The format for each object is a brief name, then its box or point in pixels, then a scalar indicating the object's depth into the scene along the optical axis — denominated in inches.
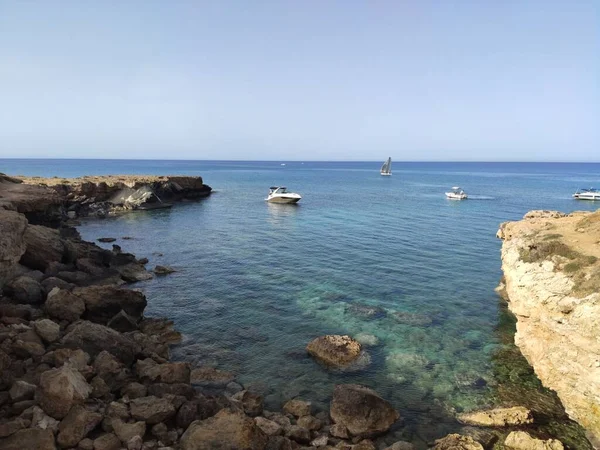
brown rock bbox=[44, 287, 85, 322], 762.2
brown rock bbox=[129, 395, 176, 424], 505.0
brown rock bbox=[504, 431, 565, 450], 528.7
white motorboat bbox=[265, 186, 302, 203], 3149.6
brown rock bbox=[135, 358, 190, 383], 619.5
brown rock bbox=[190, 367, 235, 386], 681.0
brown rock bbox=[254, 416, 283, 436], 535.8
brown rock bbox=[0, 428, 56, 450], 416.5
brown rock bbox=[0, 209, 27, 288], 818.8
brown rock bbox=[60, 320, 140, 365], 643.5
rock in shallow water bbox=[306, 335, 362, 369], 754.2
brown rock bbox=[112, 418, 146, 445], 463.3
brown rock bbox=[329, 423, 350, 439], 557.1
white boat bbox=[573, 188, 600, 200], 3604.8
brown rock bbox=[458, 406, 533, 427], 589.9
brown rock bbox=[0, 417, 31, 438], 427.8
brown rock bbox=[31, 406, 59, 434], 451.8
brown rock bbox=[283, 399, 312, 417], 599.2
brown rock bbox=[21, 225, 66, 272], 1028.5
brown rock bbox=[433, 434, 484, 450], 526.6
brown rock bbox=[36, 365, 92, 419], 477.4
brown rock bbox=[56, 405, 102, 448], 441.4
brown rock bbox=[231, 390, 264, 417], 592.7
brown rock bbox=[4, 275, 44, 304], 815.7
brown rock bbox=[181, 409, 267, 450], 456.4
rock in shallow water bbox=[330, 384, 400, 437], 568.7
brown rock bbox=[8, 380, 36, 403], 491.2
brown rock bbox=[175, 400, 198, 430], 515.5
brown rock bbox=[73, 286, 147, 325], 822.5
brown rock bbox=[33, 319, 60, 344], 650.8
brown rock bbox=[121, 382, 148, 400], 559.5
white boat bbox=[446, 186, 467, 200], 3535.9
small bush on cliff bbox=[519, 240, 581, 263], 749.9
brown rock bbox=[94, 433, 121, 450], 439.3
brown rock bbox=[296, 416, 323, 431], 567.8
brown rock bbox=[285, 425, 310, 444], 537.3
